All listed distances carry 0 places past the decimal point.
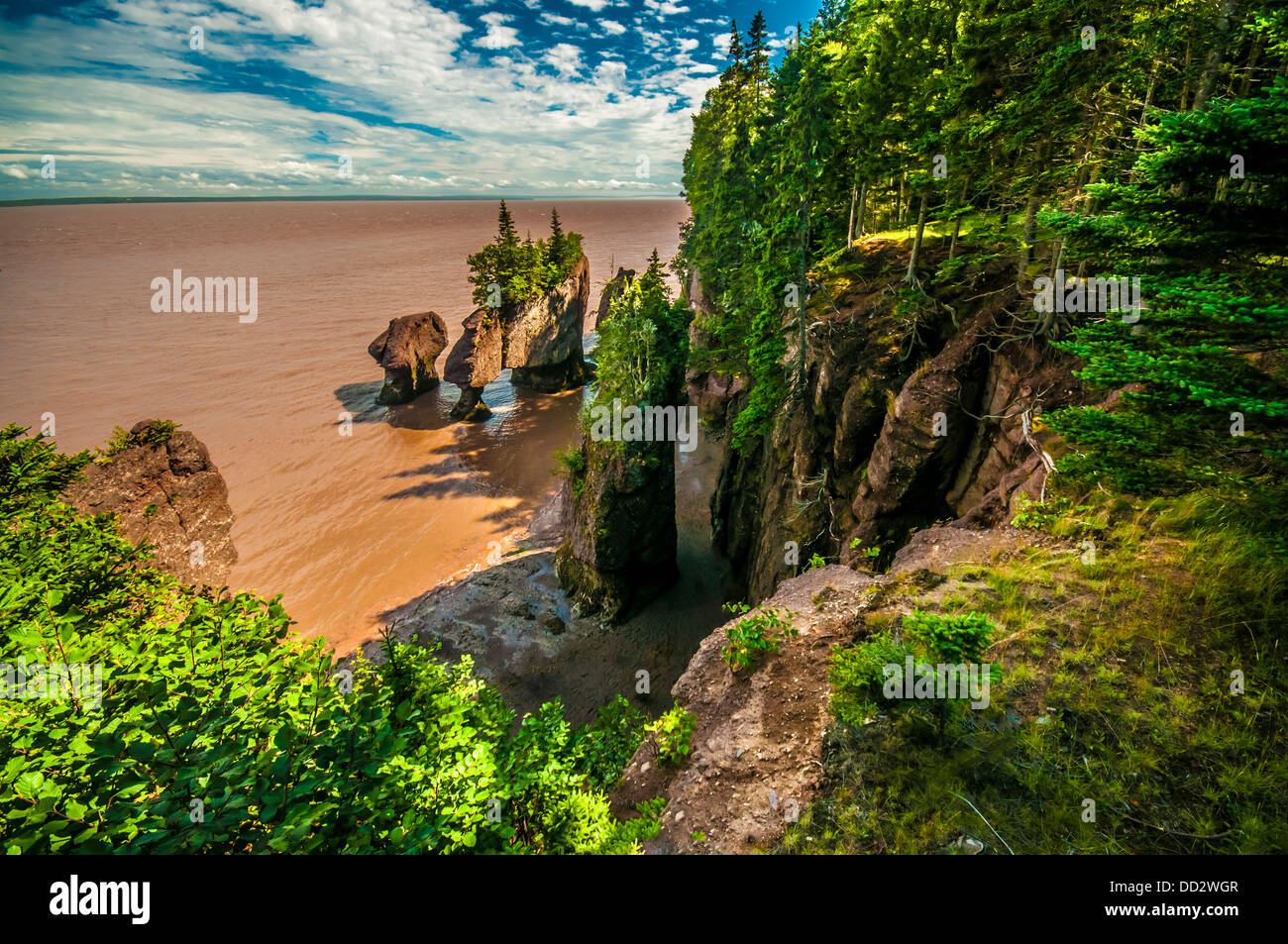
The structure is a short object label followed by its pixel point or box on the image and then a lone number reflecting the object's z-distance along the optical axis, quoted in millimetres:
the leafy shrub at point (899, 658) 4645
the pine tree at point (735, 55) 28812
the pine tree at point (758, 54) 26672
